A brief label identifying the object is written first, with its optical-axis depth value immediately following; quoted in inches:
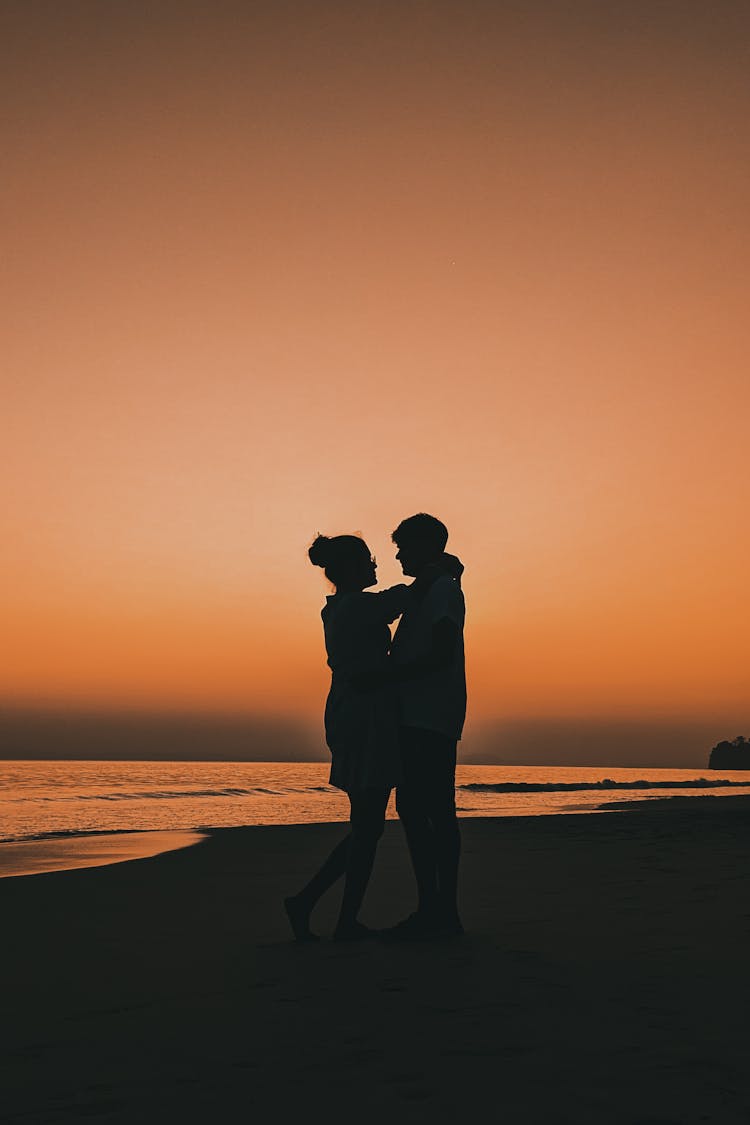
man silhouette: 209.6
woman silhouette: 210.2
